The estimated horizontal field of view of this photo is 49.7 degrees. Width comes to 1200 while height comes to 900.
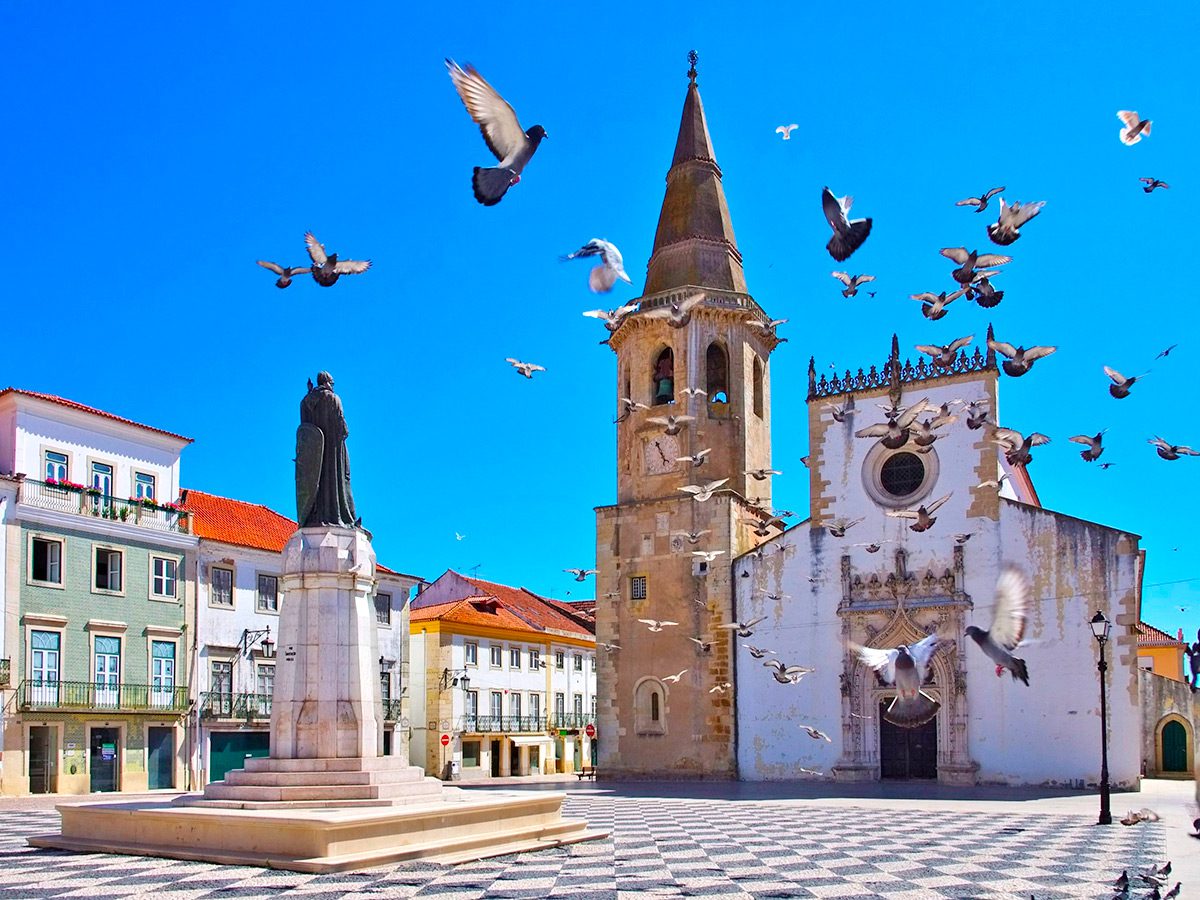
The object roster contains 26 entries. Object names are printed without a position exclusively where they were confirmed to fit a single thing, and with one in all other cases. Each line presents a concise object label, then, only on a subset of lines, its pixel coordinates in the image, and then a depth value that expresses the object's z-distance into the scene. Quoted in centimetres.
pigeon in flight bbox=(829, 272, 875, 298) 1753
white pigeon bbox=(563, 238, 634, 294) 1617
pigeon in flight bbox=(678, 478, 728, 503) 2658
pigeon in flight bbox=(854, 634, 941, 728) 1412
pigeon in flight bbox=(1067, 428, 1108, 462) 1733
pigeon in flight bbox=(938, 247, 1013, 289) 1548
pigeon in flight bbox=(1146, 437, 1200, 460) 1611
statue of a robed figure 1612
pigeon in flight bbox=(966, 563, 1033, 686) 1270
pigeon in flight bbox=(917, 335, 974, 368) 1798
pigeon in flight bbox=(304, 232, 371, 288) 1540
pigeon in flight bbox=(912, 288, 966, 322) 1614
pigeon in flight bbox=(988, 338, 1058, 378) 1730
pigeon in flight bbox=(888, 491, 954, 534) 2142
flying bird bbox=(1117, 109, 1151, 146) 1366
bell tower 3612
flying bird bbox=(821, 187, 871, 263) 1424
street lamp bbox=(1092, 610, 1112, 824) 1947
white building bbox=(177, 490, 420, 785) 3447
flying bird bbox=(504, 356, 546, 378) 1950
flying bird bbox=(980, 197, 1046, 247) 1481
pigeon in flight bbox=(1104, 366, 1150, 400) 1622
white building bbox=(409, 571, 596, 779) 4634
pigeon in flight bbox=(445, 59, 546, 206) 1200
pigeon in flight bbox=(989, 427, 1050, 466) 1803
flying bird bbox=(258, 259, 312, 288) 1521
